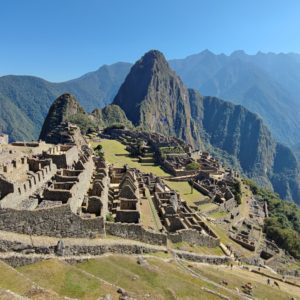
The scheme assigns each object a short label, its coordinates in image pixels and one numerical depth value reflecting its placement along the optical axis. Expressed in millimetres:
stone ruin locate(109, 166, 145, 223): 36188
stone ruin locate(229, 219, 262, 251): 58078
